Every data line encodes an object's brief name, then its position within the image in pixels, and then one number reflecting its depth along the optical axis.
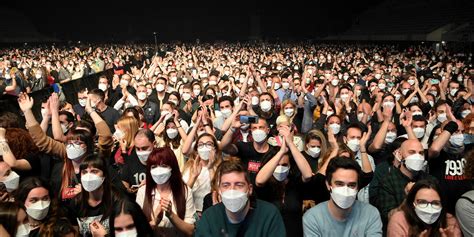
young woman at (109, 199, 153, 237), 3.23
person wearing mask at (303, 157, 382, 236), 3.33
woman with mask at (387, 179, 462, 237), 3.46
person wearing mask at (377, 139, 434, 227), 4.20
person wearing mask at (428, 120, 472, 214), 4.57
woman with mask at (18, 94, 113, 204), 4.33
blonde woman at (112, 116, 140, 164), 5.32
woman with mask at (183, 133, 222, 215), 4.48
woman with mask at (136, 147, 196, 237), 3.73
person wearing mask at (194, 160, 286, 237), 3.04
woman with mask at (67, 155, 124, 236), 3.74
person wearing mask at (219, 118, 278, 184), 4.90
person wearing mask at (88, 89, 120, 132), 7.33
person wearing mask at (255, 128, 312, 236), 3.95
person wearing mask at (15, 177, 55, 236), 3.58
